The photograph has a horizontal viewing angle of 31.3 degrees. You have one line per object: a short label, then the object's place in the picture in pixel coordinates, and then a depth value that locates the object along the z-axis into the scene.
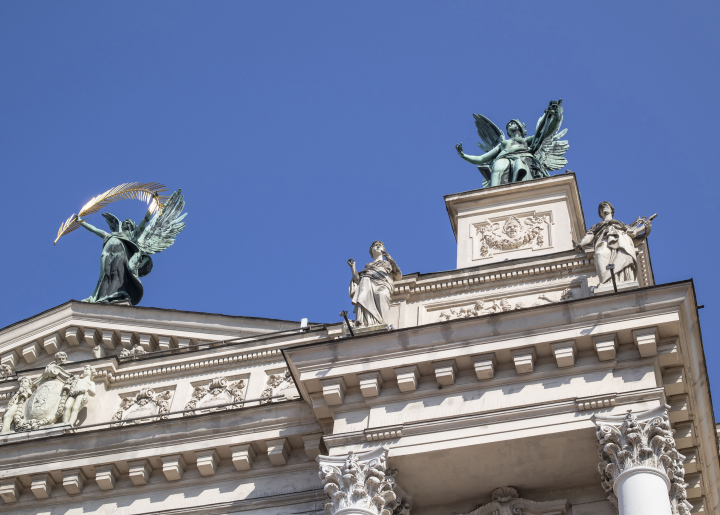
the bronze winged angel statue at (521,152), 26.44
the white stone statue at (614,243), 20.28
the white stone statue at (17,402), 23.72
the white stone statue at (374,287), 21.27
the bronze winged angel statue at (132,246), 28.25
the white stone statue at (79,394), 23.34
